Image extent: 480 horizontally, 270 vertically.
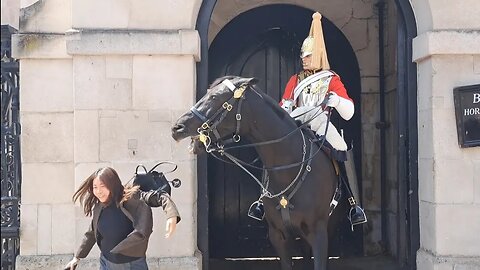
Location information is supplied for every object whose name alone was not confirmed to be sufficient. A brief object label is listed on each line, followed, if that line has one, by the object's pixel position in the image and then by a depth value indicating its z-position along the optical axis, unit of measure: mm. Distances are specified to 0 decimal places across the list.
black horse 4848
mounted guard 5555
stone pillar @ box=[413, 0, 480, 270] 5785
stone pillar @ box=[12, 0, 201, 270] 5730
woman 4234
